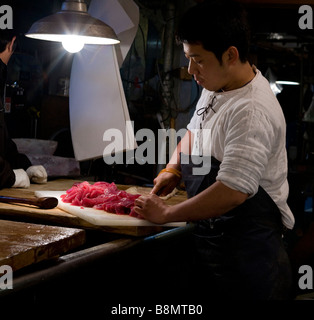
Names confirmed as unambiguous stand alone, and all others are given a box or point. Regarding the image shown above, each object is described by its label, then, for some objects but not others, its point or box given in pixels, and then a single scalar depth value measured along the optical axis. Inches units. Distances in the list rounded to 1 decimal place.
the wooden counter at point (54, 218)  121.6
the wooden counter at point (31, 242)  87.7
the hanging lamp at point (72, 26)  148.3
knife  131.8
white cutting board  122.0
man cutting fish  105.1
